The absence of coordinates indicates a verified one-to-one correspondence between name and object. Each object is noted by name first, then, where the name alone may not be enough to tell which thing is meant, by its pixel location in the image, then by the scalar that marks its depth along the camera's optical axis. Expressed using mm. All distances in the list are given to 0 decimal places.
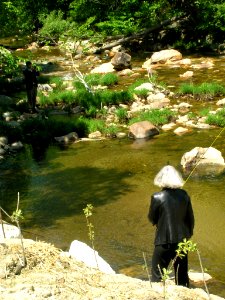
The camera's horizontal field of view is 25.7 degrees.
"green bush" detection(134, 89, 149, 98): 18438
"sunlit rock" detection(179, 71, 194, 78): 22614
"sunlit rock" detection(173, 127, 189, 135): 14797
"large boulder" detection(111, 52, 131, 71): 25516
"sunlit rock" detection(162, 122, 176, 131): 15321
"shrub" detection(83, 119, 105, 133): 15285
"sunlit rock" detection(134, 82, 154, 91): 19098
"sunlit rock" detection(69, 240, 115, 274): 6633
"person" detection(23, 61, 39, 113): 17375
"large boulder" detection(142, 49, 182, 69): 26992
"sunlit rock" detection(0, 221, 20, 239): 6991
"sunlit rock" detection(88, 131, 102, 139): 15038
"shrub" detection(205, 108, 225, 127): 14938
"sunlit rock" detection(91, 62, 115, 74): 25438
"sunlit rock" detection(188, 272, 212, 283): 6887
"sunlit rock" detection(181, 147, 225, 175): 11570
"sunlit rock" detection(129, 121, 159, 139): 14578
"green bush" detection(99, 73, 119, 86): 21297
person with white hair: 5664
